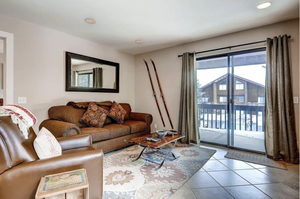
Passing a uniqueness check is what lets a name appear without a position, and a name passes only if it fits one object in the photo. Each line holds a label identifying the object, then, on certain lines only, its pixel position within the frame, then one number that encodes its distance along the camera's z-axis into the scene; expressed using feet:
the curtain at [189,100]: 11.79
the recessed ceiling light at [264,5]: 7.13
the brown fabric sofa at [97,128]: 7.73
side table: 3.18
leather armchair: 3.57
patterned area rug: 5.77
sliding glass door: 9.95
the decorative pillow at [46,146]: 4.42
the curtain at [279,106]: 8.40
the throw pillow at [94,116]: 9.98
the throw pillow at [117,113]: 11.41
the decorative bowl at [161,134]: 8.45
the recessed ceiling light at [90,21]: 8.50
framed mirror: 10.84
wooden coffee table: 7.45
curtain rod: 9.52
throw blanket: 4.40
